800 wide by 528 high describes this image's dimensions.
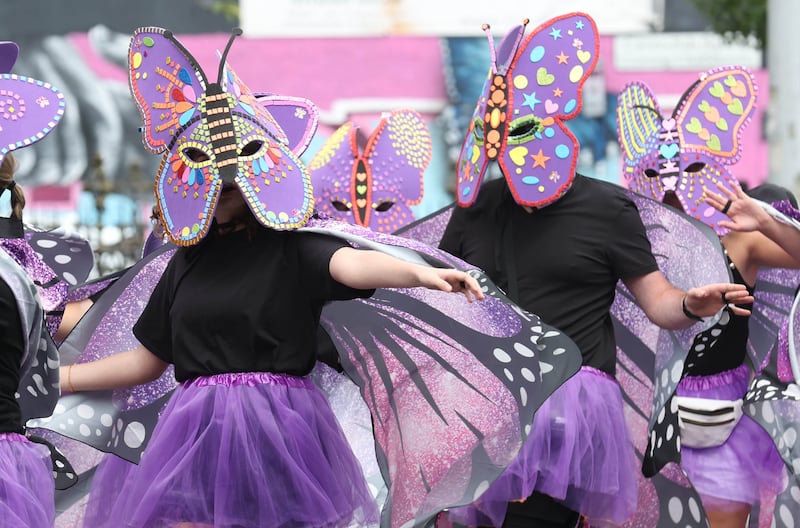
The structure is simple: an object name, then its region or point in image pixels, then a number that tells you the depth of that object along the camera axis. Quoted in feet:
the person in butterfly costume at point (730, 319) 40.50
